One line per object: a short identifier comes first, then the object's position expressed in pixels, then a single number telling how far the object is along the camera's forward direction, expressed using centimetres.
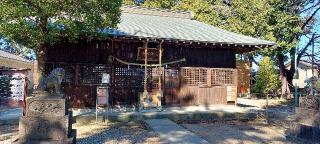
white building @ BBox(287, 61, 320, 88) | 4269
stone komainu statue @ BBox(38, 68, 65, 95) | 756
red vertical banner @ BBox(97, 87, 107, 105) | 1368
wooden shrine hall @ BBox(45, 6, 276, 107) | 1460
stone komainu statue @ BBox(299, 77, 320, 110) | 953
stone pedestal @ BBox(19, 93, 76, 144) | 732
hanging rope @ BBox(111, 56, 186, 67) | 1498
